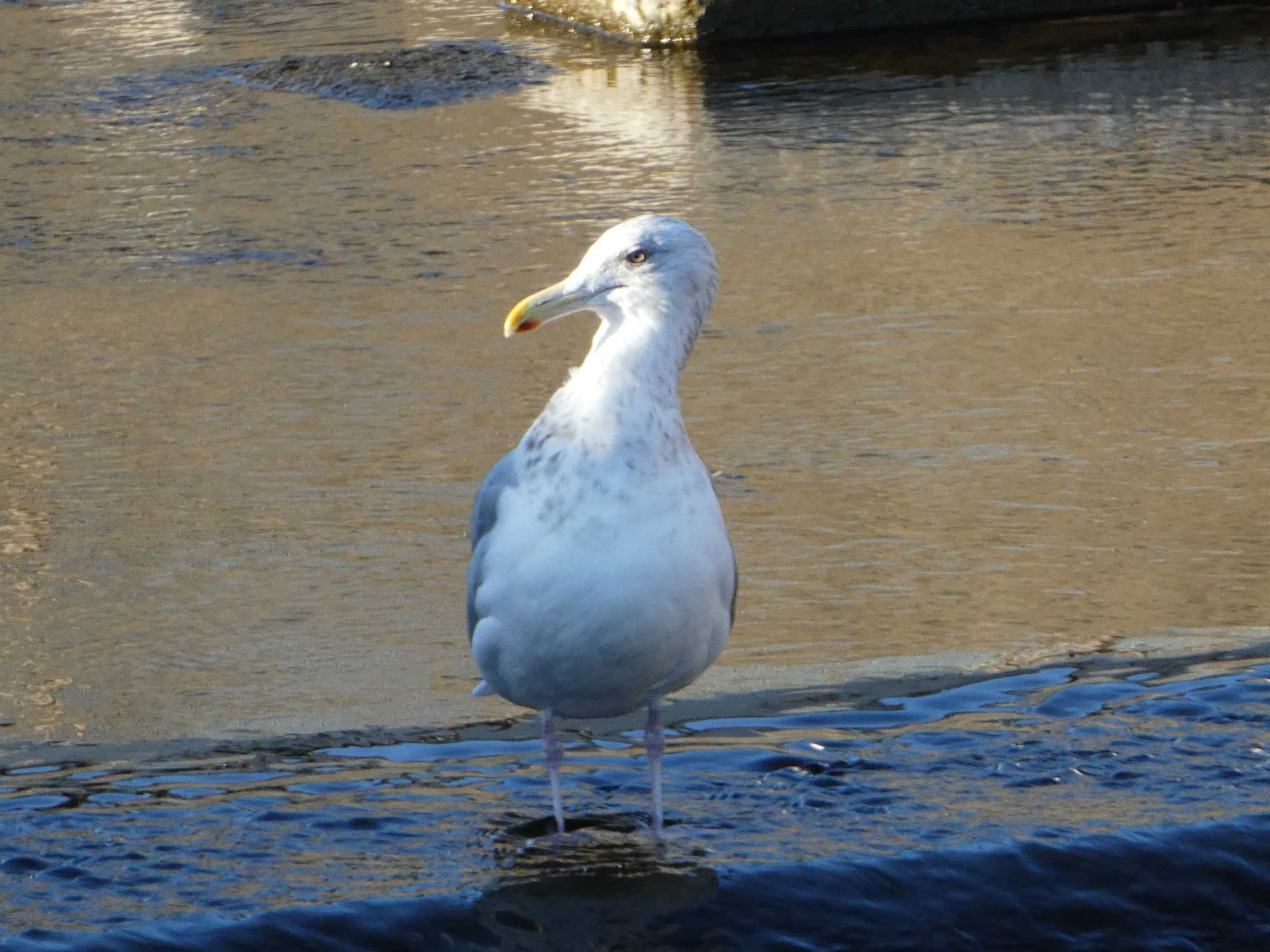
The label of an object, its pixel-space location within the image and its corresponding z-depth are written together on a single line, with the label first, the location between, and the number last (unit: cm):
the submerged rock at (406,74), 1855
